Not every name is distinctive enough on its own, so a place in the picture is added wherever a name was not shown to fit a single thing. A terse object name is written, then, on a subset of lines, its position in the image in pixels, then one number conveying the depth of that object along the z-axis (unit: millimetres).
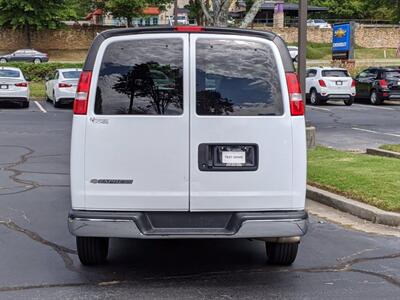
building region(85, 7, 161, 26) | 63375
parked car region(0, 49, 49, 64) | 47906
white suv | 28281
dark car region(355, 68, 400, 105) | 28516
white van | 5398
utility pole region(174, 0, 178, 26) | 32844
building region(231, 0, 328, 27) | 71438
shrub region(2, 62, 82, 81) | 33125
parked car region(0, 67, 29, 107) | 23938
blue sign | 37406
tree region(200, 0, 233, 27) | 19062
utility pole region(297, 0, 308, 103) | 13008
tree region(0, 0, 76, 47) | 53812
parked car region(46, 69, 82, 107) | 24438
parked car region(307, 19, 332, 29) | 70550
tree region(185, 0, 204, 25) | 31531
